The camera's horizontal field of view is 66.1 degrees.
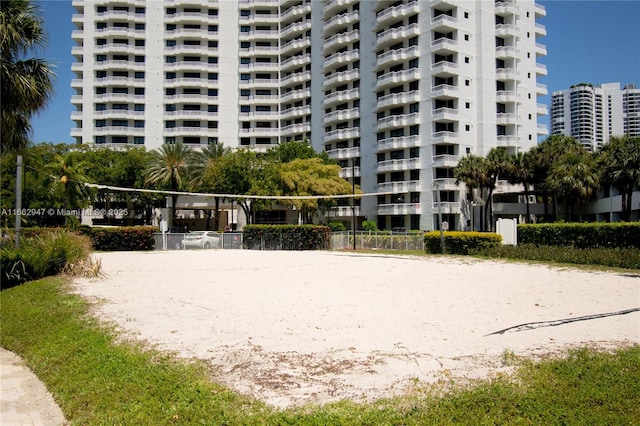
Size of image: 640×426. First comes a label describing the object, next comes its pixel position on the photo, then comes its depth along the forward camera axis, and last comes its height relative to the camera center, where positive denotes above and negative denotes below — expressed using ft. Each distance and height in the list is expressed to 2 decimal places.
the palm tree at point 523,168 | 161.68 +15.77
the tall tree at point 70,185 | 123.44 +8.90
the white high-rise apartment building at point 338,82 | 186.50 +61.16
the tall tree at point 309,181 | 150.71 +11.36
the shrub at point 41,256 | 48.44 -3.76
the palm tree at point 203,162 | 187.11 +22.23
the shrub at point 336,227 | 161.96 -3.18
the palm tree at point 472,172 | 164.55 +14.90
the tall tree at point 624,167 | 136.36 +13.49
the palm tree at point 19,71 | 54.49 +17.17
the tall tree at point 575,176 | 145.18 +11.58
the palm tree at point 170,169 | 185.68 +19.14
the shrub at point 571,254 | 60.37 -5.45
